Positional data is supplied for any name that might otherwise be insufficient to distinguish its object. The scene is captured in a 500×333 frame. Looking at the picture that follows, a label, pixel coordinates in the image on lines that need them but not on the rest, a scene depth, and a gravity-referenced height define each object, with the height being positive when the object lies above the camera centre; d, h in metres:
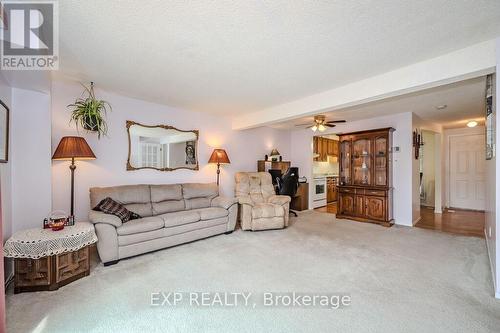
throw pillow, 3.02 -0.57
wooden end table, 2.14 -0.88
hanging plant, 3.14 +0.74
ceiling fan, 4.53 +0.84
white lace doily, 2.13 -0.73
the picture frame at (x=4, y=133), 2.30 +0.35
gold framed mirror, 3.92 +0.34
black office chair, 5.21 -0.40
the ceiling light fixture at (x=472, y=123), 5.18 +0.94
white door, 6.00 -0.18
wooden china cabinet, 4.74 -0.26
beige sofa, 2.80 -0.75
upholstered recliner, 4.21 -0.75
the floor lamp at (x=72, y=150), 2.88 +0.21
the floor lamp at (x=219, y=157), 4.63 +0.17
